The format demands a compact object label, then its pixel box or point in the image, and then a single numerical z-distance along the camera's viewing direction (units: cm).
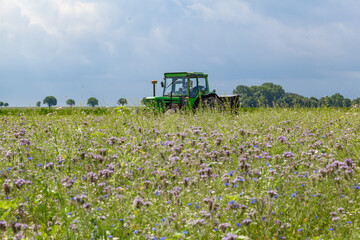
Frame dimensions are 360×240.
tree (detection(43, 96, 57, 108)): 16400
